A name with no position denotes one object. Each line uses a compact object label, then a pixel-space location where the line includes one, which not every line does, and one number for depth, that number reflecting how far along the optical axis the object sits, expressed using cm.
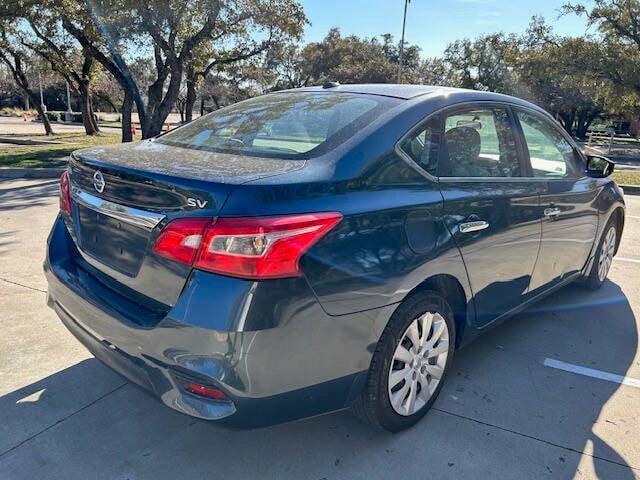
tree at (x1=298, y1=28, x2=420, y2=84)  4281
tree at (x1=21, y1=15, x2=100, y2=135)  1989
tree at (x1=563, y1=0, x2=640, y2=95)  2088
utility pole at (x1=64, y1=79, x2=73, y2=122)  4722
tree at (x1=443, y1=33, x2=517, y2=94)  4197
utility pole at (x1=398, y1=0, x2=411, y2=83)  3162
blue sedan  191
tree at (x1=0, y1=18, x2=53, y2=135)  2308
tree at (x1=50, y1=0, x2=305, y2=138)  1419
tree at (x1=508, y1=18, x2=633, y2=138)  2223
